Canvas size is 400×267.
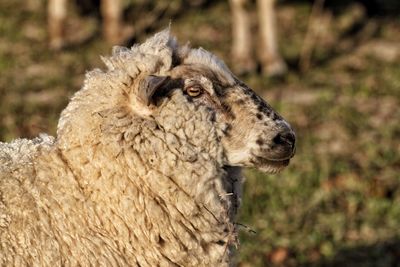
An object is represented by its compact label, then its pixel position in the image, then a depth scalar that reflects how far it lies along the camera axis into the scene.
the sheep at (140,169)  3.91
